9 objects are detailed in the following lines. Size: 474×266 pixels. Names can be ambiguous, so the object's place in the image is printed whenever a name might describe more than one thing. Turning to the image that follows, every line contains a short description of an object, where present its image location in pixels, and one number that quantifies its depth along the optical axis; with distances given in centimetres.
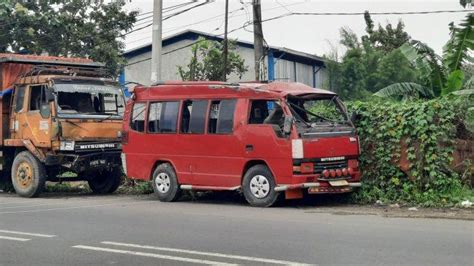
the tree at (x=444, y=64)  1391
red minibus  1164
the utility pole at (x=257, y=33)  1797
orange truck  1437
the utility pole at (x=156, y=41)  1631
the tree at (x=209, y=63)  2420
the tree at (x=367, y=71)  2531
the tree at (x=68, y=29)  2142
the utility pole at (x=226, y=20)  2078
